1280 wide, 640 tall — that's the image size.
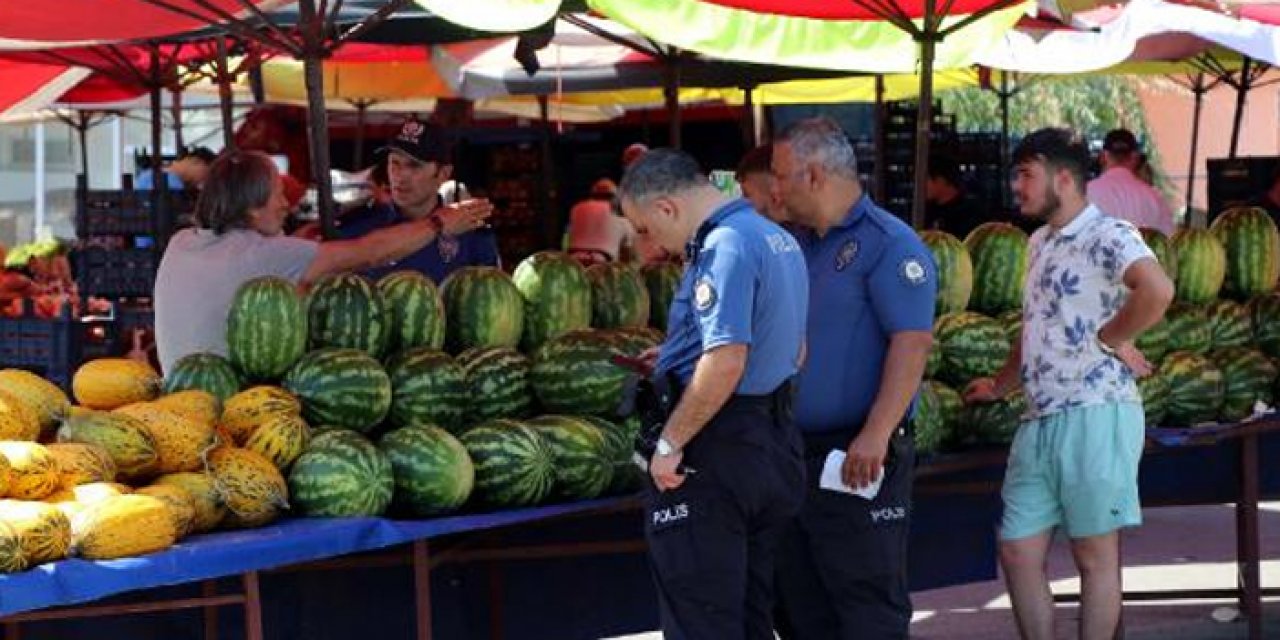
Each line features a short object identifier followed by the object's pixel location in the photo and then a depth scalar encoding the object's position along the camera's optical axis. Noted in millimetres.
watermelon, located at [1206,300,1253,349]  8477
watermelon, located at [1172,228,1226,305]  8445
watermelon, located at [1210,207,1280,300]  8680
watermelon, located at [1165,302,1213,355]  8258
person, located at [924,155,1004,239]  14578
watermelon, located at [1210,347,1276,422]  8273
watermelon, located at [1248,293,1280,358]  8648
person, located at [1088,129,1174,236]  12648
